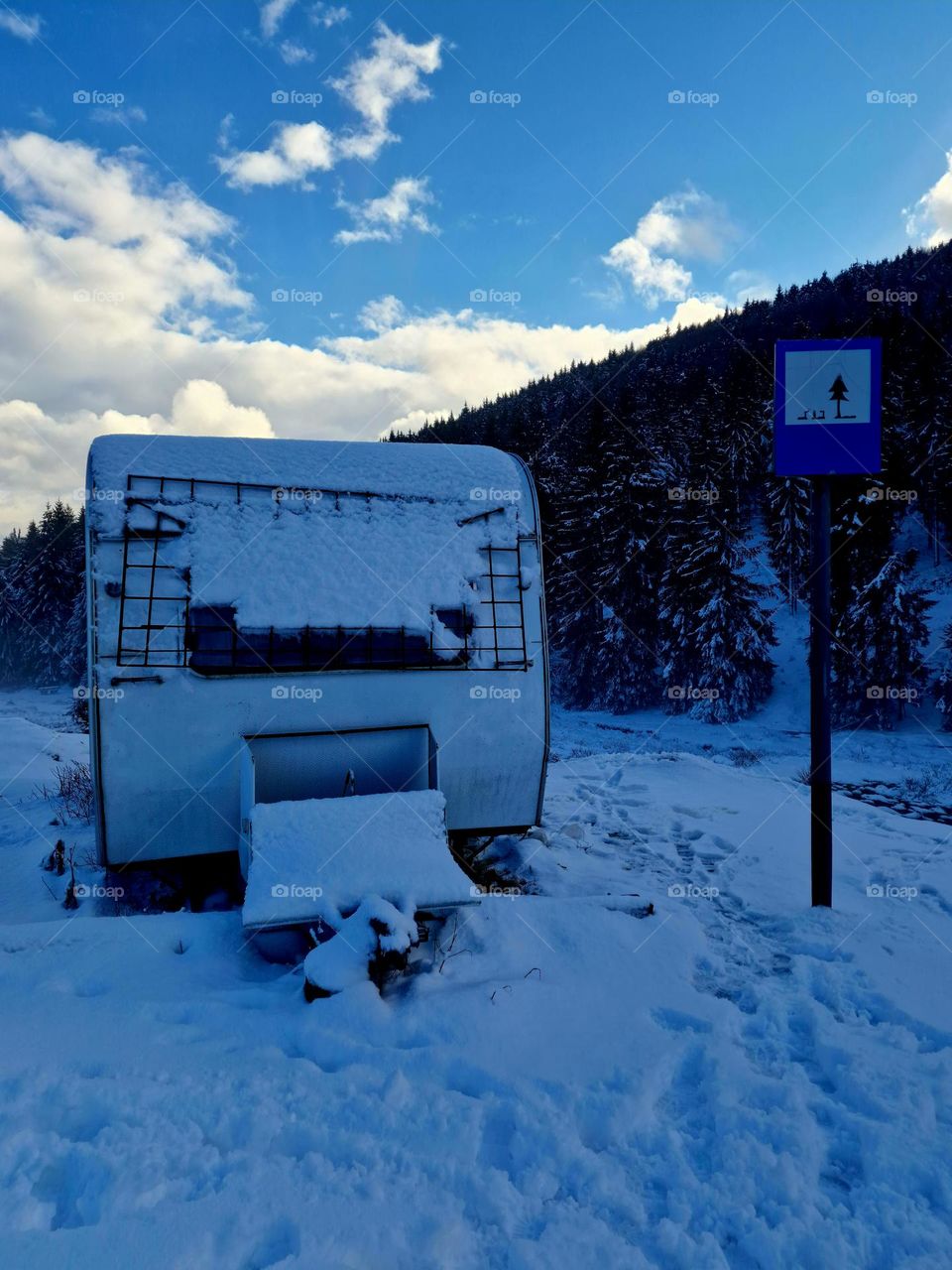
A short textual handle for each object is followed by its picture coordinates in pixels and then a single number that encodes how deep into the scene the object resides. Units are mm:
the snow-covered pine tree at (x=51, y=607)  44750
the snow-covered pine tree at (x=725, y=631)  24219
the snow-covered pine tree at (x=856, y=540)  22375
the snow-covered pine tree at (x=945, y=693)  19844
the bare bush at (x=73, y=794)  8875
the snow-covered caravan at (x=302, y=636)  5340
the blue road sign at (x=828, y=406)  5145
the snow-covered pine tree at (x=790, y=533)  31609
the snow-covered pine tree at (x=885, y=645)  21594
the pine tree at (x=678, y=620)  26328
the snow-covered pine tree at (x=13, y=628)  49188
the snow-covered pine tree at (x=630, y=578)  28016
